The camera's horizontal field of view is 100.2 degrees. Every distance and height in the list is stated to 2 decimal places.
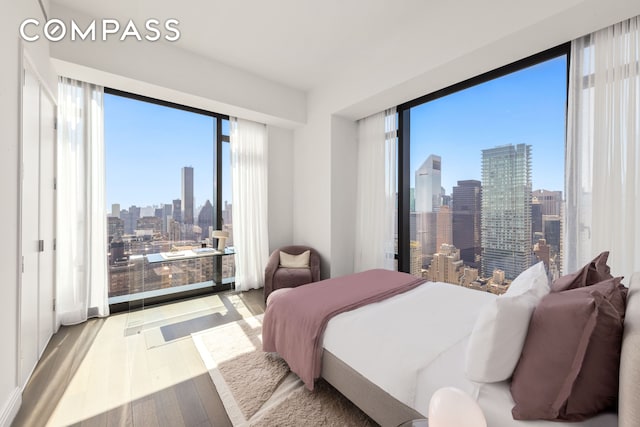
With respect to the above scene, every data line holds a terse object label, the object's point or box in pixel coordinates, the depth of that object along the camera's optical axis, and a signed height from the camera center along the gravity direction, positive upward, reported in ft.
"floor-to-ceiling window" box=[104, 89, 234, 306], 10.89 +0.68
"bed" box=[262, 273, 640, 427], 3.06 -2.47
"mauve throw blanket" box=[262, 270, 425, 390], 5.84 -2.39
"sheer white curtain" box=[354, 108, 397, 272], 12.26 +0.97
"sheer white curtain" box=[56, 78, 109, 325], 9.37 +0.23
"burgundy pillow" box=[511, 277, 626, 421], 3.01 -1.76
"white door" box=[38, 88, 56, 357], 7.58 -0.16
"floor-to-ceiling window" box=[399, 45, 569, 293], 8.08 +1.37
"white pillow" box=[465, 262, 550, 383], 3.65 -1.74
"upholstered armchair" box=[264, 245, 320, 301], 11.61 -2.72
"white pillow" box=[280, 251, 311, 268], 12.66 -2.25
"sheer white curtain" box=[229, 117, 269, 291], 13.39 +0.65
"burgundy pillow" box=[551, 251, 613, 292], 4.66 -1.12
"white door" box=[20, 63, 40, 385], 6.13 -0.27
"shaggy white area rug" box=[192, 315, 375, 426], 5.36 -4.09
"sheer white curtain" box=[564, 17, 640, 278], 6.35 +1.62
